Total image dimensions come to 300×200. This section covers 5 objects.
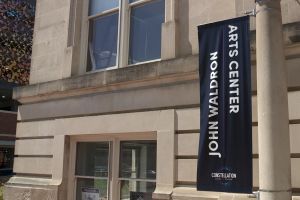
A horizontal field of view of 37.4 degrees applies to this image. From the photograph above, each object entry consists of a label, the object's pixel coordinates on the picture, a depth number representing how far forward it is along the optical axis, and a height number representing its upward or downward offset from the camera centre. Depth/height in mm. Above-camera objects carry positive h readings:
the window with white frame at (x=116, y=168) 9180 -103
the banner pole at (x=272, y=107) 5621 +775
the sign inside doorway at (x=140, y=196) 9068 -630
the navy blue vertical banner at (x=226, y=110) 6543 +880
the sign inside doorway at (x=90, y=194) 10109 -677
